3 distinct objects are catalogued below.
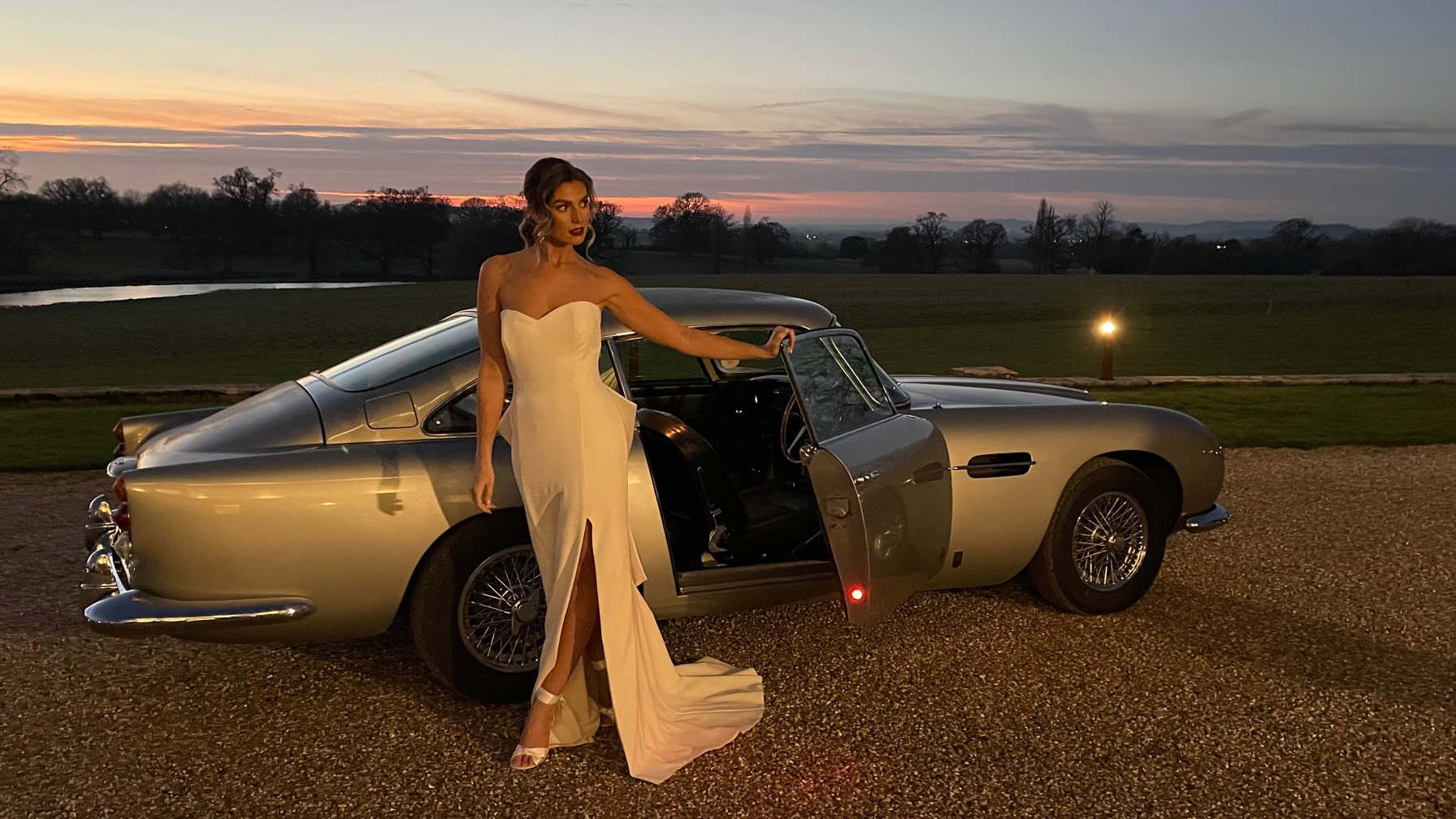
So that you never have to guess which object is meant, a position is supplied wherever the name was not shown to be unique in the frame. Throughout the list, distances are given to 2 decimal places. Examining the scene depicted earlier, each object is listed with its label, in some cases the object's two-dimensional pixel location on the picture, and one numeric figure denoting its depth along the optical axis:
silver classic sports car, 3.92
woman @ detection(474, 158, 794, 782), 3.62
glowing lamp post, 15.06
